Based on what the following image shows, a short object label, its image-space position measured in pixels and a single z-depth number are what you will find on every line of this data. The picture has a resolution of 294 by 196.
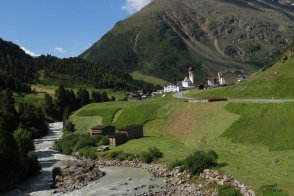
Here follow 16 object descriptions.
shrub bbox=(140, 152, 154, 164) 95.19
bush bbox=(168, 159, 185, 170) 83.23
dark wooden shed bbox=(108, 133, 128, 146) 120.75
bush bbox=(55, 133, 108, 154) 122.38
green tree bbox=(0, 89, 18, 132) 140.50
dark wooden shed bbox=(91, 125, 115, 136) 132.62
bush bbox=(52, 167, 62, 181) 85.41
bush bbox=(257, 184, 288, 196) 51.94
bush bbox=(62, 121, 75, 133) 155.51
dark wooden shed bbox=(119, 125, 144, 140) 125.62
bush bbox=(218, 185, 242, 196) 57.72
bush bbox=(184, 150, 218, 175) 74.62
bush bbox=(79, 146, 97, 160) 109.52
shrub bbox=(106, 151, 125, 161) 103.57
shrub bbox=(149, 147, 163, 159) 96.19
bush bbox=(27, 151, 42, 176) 89.94
